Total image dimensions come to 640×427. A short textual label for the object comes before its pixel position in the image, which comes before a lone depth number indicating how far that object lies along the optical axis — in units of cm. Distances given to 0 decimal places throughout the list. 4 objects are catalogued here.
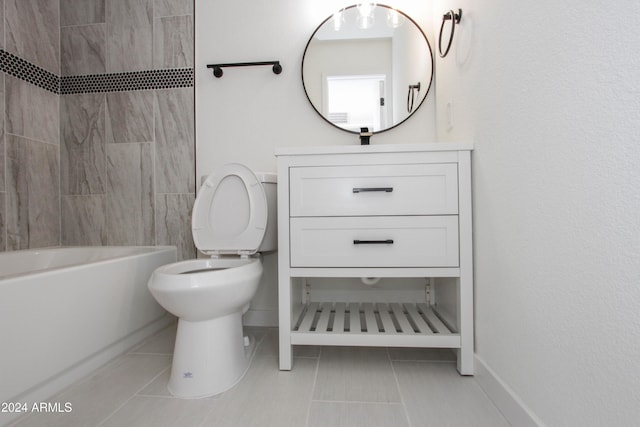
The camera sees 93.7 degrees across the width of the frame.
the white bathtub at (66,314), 96
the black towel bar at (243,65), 176
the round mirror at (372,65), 171
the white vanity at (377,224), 119
